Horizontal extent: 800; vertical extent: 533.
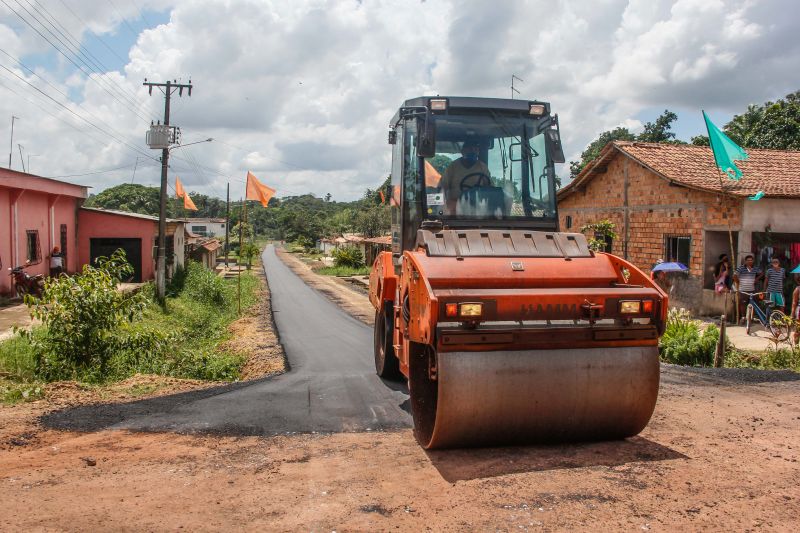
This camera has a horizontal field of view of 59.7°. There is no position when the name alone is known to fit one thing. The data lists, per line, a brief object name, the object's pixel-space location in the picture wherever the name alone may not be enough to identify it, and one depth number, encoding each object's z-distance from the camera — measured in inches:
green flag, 546.0
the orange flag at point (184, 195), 1530.5
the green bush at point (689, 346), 461.4
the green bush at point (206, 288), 1155.3
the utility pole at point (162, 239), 1039.0
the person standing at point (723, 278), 658.8
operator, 284.0
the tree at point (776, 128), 1141.1
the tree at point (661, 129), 1699.1
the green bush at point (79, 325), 430.0
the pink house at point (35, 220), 743.1
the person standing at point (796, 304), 502.4
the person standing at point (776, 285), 589.0
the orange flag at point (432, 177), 285.6
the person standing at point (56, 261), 858.8
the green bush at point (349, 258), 2114.9
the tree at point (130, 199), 3052.9
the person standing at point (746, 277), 619.2
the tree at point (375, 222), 2484.1
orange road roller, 208.8
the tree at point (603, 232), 829.2
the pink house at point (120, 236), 1039.0
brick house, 650.2
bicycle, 500.4
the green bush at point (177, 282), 1193.7
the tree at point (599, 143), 1980.8
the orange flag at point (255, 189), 978.7
